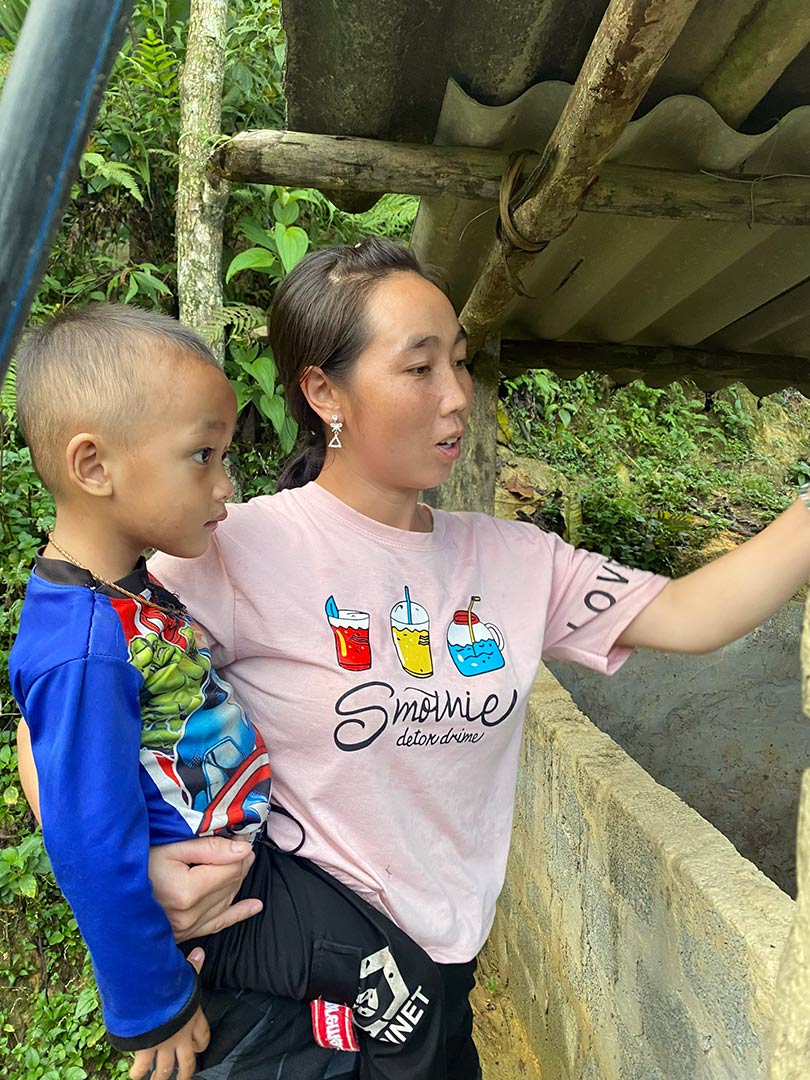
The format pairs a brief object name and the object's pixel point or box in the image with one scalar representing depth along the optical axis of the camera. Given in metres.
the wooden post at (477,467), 3.68
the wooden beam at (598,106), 1.17
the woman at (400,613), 1.25
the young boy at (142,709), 0.98
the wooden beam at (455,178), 1.88
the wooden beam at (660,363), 3.82
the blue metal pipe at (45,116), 0.42
